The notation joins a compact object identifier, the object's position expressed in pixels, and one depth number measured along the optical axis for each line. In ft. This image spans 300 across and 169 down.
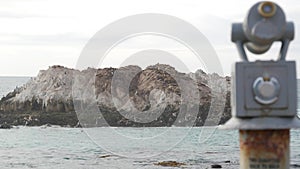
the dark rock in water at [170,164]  114.21
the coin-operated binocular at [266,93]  23.40
